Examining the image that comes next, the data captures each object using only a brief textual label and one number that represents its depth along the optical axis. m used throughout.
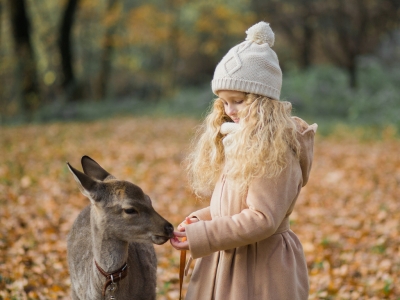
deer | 3.29
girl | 3.03
